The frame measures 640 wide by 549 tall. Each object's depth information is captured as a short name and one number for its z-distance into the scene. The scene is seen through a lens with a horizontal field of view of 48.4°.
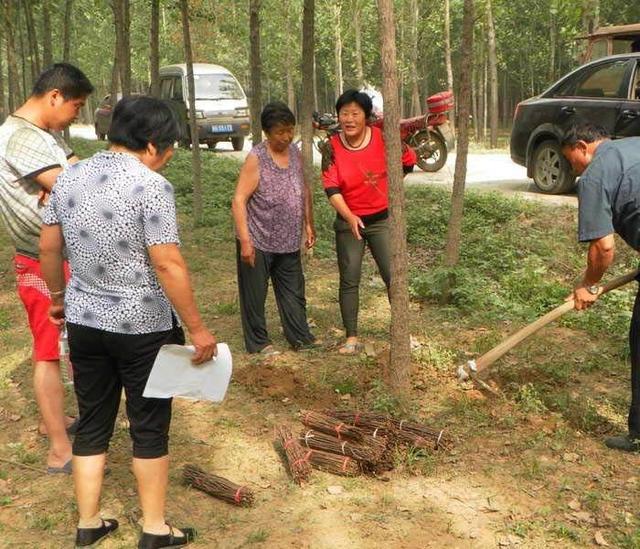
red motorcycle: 10.94
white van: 16.83
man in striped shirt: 3.30
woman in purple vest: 4.74
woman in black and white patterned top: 2.56
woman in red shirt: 4.52
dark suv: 7.96
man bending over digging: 3.30
